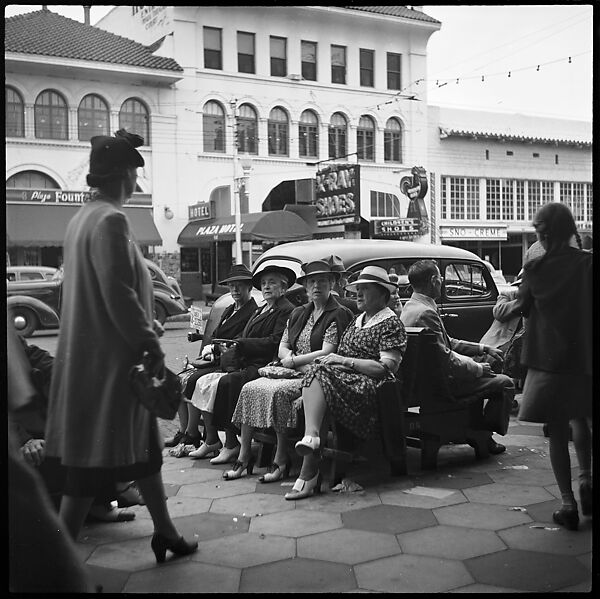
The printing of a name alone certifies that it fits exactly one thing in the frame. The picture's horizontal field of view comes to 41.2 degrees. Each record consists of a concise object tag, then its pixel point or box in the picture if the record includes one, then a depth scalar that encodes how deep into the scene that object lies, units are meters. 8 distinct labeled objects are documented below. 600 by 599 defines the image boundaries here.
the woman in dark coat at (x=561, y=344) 3.19
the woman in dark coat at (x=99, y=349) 2.80
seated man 5.40
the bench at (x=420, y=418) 4.90
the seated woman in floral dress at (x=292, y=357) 5.02
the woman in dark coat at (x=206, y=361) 5.64
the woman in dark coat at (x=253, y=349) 5.45
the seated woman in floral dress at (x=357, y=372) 4.75
